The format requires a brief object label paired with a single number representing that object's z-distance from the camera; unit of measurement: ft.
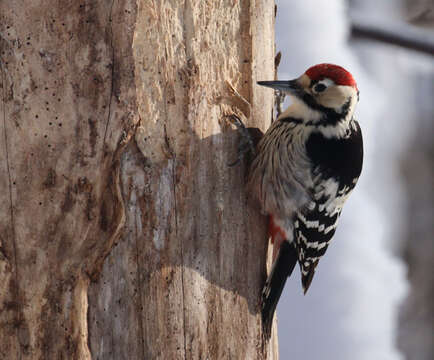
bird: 21.74
